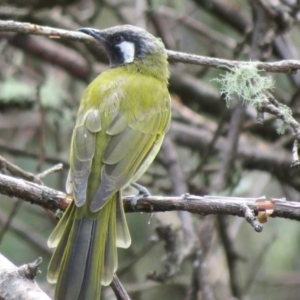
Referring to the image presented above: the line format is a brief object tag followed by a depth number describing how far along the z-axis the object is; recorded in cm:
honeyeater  581
